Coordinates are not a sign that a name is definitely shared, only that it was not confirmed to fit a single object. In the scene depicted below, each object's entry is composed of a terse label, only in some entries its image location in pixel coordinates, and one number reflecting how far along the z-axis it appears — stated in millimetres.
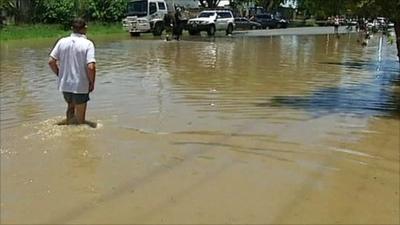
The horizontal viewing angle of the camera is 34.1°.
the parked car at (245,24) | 54662
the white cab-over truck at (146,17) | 39062
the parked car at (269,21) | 60344
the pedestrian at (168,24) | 35150
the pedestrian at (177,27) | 34991
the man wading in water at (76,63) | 8695
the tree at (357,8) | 9875
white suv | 42250
